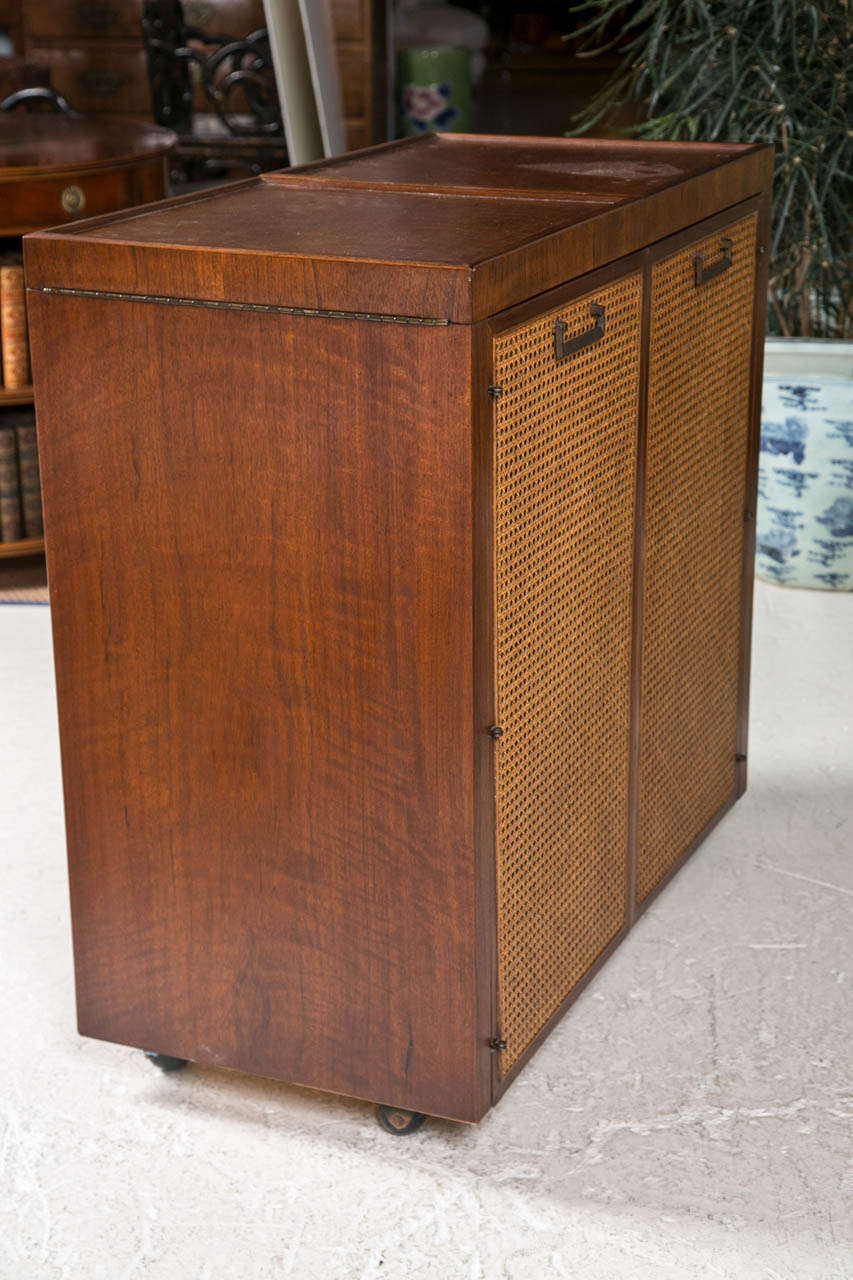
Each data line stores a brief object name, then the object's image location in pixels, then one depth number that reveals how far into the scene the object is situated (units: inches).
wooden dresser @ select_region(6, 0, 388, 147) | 188.1
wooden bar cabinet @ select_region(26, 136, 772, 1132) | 70.9
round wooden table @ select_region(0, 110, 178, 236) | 139.3
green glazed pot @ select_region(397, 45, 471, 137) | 221.1
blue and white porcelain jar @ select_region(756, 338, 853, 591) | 143.2
